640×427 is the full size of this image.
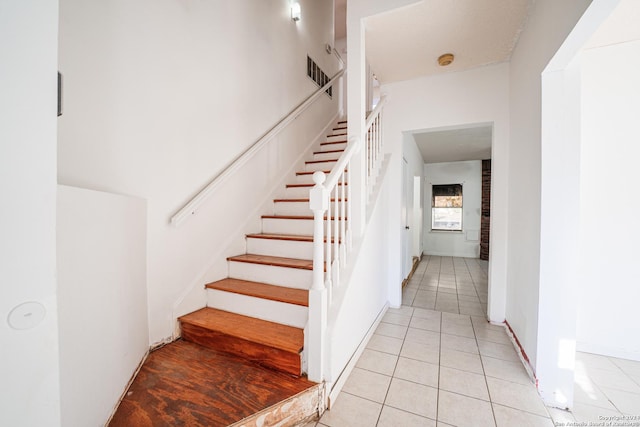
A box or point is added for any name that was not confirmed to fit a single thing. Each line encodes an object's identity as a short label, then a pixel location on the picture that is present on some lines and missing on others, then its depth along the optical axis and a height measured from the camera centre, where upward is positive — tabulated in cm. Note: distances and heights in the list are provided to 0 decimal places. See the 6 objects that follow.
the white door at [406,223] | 400 -18
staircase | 134 -80
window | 710 +17
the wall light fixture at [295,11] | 336 +267
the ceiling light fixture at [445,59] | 259 +160
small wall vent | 384 +220
